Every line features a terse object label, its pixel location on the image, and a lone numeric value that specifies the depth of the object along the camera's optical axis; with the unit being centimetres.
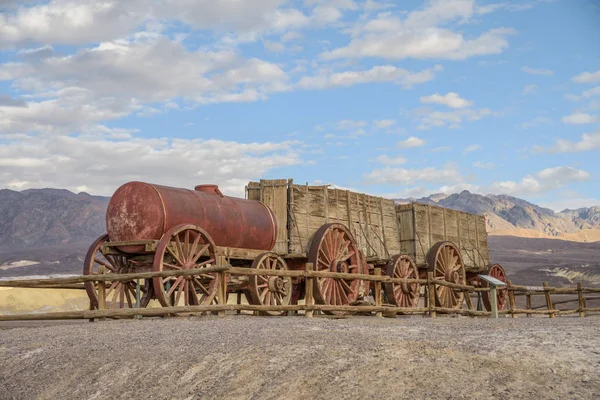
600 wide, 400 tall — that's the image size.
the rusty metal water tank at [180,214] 1339
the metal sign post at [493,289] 1577
